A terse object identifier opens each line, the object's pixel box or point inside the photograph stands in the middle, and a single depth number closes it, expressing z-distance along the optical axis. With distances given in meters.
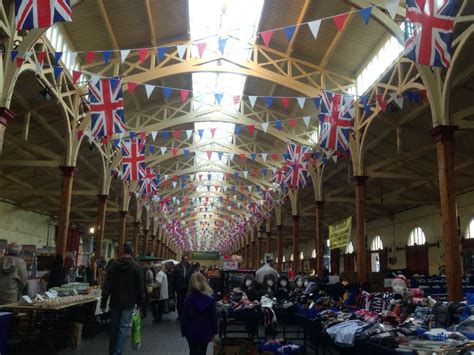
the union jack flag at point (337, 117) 13.59
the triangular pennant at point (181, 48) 12.94
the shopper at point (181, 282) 13.27
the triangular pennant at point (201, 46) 13.25
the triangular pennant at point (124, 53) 12.16
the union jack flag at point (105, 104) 12.59
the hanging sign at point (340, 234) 19.48
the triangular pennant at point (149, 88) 14.48
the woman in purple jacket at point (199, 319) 5.80
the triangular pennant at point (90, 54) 12.54
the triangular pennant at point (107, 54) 11.87
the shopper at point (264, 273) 11.70
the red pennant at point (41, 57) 12.13
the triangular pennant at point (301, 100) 15.04
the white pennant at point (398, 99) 12.99
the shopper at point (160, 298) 13.33
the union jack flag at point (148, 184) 22.11
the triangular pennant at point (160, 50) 12.09
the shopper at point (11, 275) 7.73
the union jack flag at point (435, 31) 8.38
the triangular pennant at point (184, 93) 15.13
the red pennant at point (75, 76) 13.31
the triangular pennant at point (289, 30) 11.05
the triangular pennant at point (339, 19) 10.61
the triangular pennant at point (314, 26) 10.39
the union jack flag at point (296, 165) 18.56
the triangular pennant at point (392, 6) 9.39
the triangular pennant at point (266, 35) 11.52
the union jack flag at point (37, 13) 8.08
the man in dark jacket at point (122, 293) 6.99
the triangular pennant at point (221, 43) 12.84
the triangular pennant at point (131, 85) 14.62
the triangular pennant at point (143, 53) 12.71
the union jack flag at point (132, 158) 18.12
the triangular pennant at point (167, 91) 14.02
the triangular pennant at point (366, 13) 9.87
